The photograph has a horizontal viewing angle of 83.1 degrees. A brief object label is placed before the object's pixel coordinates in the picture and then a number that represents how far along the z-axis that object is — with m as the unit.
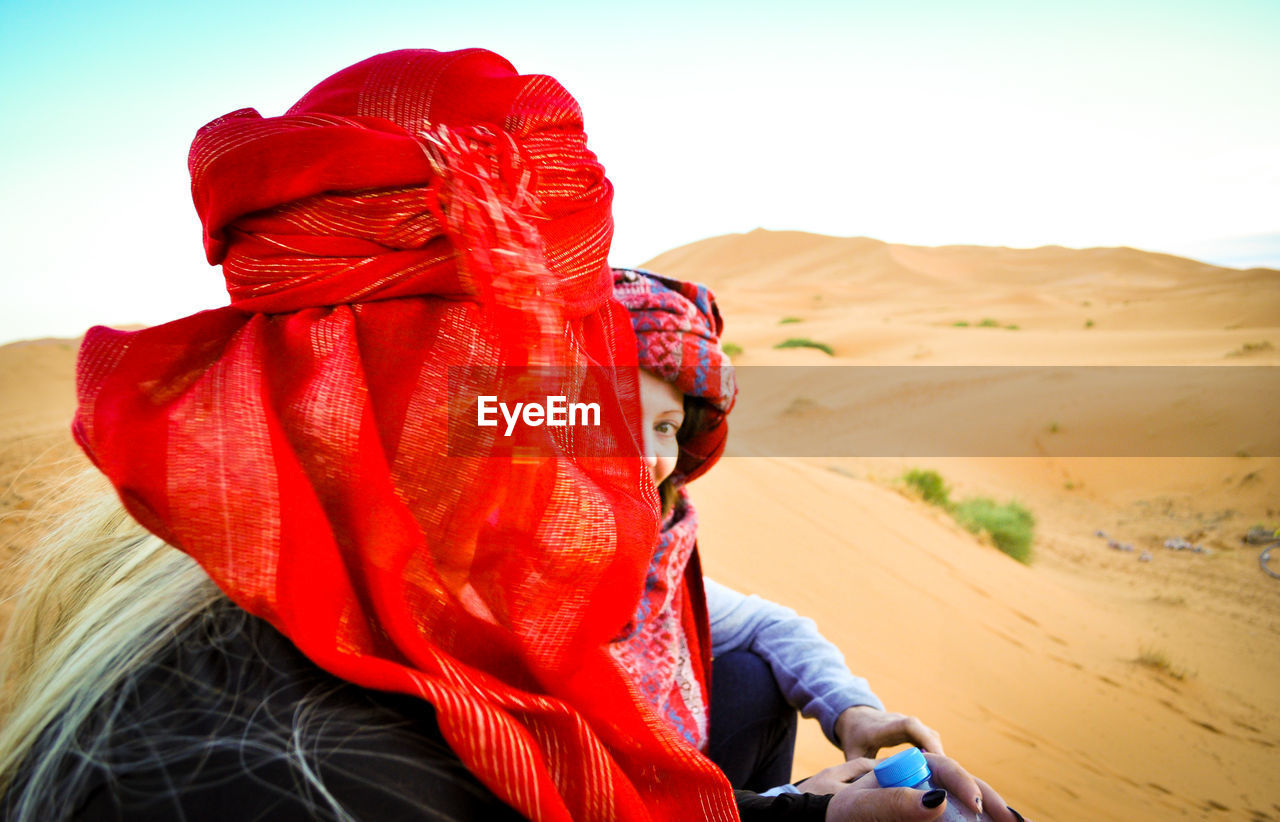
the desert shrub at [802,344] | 21.31
